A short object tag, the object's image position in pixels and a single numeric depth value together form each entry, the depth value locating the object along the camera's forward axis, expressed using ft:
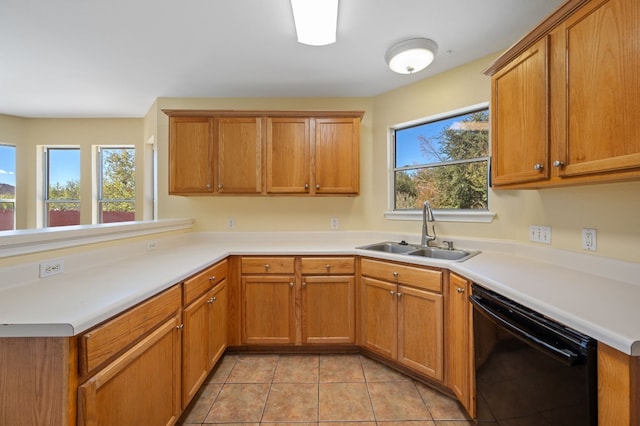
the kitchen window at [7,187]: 11.95
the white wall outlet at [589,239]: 4.70
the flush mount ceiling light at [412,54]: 6.34
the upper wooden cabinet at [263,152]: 8.39
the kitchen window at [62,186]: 12.59
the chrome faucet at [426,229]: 7.42
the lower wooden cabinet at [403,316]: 5.84
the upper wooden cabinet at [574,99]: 3.28
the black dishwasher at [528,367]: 2.82
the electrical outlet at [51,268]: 4.33
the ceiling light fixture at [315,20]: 5.11
